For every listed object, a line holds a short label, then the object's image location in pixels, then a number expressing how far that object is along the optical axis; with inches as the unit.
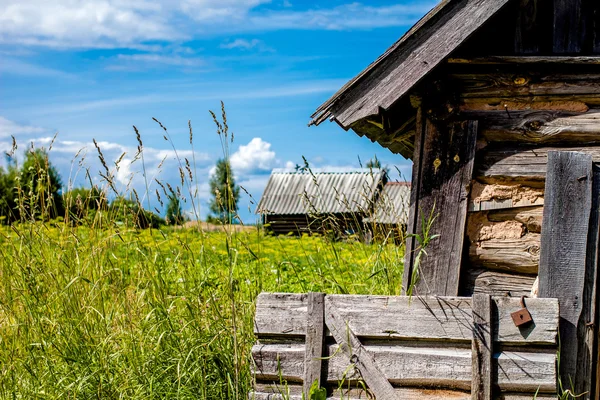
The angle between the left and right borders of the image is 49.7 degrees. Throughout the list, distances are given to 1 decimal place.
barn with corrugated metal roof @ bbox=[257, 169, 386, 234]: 1101.1
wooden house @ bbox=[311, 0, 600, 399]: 176.9
